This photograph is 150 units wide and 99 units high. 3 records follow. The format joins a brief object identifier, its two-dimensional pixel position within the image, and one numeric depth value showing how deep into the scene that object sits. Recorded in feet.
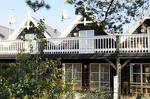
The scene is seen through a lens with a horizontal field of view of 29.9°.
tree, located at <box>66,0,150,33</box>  48.98
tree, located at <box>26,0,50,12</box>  46.82
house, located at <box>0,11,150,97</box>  56.37
